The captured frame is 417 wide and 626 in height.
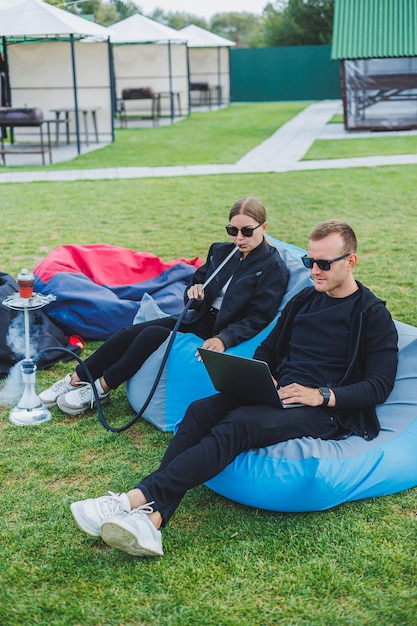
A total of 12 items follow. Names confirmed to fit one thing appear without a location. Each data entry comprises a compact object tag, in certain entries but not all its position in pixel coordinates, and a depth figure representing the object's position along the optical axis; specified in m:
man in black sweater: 3.23
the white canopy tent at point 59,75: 18.47
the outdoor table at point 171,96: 24.12
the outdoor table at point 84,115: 17.80
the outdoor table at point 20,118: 14.70
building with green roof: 17.89
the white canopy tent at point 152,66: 24.41
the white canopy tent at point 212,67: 31.41
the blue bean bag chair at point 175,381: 4.34
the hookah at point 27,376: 4.23
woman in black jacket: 4.38
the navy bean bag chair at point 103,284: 5.67
